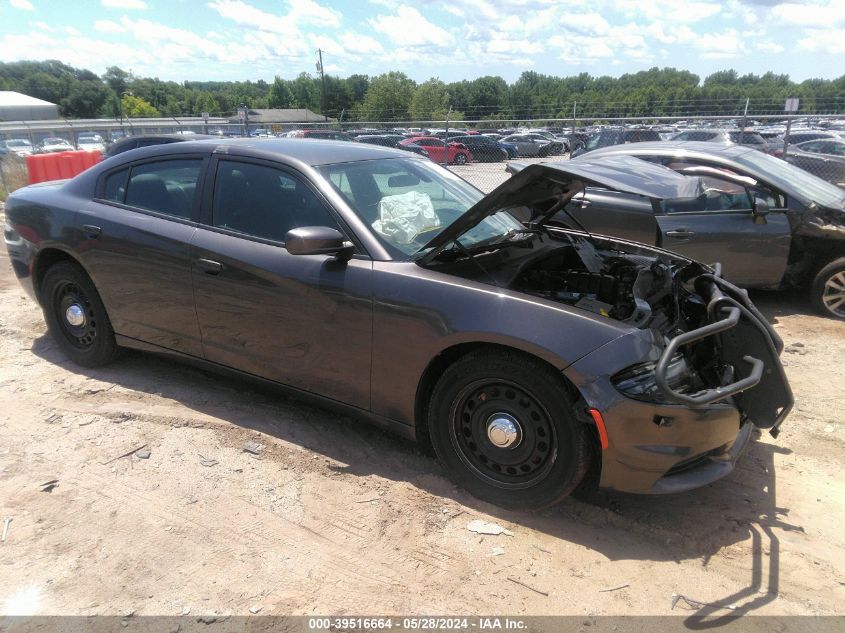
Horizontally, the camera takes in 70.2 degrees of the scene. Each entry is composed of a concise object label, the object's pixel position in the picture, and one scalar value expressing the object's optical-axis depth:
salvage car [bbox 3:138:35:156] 29.42
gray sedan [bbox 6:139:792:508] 2.61
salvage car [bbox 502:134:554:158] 28.48
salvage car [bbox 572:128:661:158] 16.52
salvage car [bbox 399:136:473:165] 25.53
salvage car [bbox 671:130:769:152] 16.47
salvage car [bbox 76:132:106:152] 33.57
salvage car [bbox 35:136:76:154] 32.57
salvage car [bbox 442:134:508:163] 26.61
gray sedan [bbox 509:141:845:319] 5.72
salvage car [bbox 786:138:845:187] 14.35
